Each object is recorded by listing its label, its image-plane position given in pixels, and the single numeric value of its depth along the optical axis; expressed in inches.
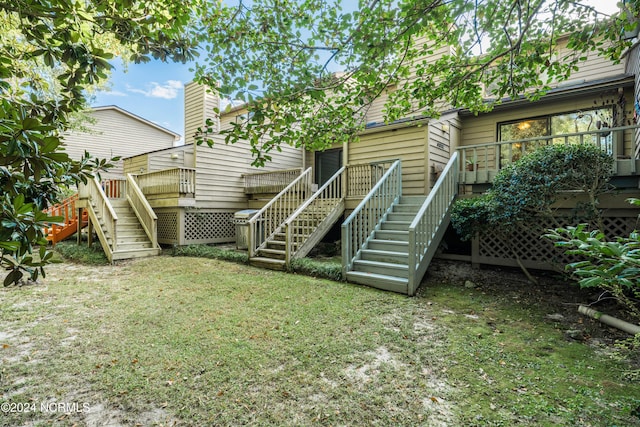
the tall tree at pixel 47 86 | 57.6
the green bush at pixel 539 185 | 174.2
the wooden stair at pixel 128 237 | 321.1
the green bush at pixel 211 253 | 297.2
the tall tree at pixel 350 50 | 115.8
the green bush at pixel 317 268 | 227.0
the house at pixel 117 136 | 621.0
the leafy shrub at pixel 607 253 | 56.2
